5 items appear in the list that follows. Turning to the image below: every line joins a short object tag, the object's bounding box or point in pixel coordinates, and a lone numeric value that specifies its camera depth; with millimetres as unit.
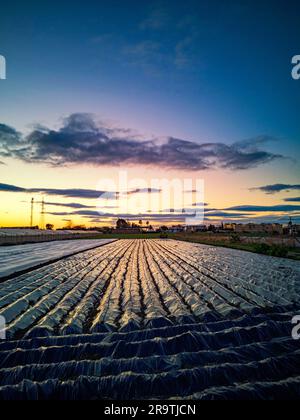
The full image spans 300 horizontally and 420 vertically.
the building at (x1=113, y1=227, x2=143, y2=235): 76312
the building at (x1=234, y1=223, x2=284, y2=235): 60038
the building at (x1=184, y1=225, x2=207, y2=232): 92481
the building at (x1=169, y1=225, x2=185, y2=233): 98938
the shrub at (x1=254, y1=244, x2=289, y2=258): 14178
